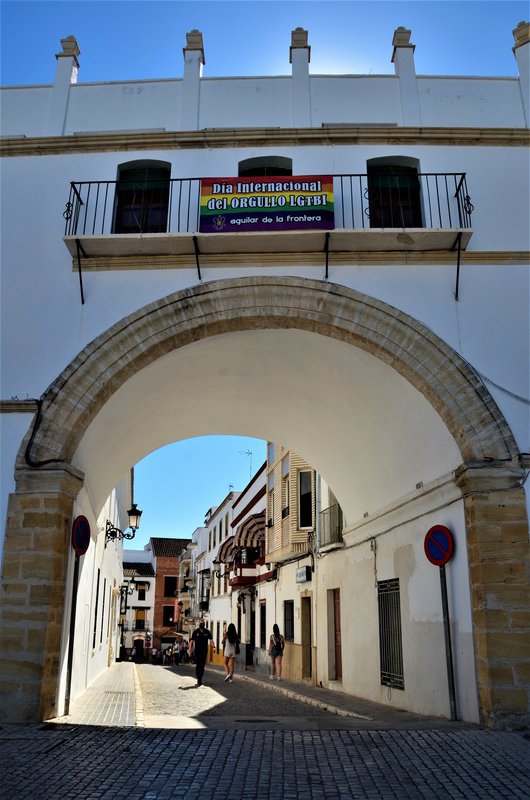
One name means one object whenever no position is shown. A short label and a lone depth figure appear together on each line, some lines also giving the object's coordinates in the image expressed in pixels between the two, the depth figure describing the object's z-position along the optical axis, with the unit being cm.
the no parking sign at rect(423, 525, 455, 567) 824
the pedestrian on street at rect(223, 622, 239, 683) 1560
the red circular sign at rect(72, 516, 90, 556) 818
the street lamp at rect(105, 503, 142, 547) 1503
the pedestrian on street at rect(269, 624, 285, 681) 1658
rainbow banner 880
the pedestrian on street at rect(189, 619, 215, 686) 1502
